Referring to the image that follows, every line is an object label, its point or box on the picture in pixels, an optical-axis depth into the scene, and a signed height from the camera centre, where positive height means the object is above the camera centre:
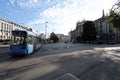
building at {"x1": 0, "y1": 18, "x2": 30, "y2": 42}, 25.88 +5.82
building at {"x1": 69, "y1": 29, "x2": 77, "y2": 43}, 66.34 +7.34
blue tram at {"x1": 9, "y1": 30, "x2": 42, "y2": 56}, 5.81 -0.27
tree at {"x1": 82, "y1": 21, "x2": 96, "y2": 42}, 33.67 +4.67
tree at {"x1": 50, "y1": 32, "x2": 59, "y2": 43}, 51.61 +2.76
